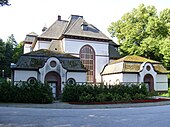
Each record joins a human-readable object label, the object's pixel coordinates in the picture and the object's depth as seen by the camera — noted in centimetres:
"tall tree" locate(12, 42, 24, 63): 6771
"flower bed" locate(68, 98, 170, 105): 2231
